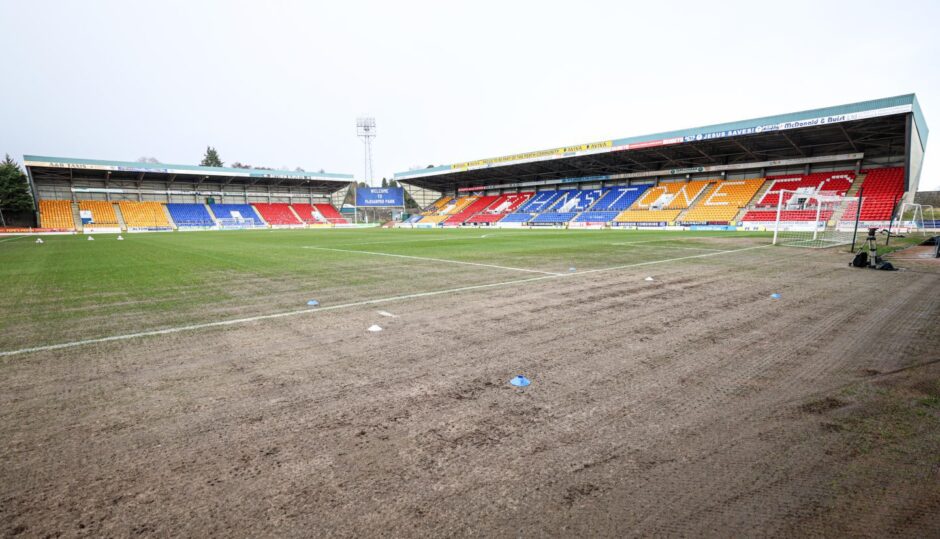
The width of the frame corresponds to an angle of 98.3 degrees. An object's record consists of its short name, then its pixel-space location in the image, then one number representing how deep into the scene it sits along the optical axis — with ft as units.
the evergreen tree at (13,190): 136.98
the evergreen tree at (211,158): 340.39
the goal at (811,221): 58.48
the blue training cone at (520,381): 10.26
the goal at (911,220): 79.84
